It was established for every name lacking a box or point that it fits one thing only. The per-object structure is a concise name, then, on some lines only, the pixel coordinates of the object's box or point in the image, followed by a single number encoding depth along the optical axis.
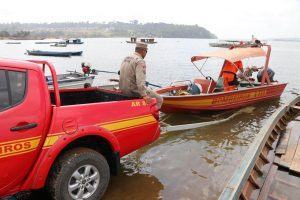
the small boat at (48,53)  47.25
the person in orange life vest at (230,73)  12.72
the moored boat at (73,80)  14.68
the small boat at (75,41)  90.76
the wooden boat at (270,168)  4.49
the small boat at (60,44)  86.44
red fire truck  3.78
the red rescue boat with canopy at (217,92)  10.83
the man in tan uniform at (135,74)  5.90
